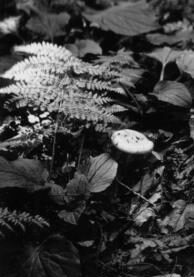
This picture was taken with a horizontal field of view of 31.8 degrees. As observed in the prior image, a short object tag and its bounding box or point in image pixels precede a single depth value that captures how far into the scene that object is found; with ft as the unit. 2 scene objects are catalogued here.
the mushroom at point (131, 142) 8.06
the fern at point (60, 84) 8.20
